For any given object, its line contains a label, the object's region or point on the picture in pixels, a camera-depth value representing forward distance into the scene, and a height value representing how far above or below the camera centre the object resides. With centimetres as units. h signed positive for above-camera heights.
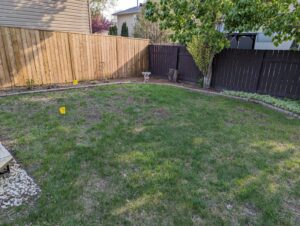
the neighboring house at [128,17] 1836 +232
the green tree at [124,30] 1517 +88
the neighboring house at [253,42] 789 +17
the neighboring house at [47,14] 650 +89
